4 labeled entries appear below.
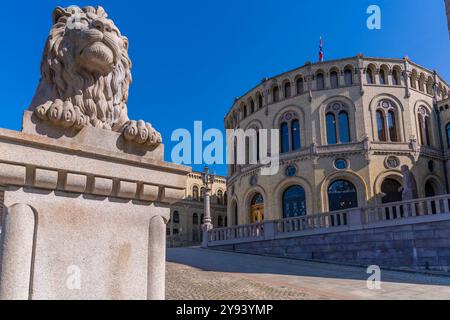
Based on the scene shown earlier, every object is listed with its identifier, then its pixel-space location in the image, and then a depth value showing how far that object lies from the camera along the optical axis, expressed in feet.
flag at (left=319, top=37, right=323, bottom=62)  129.15
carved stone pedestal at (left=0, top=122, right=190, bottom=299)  8.62
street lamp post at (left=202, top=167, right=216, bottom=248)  85.25
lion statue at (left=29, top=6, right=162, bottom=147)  11.01
